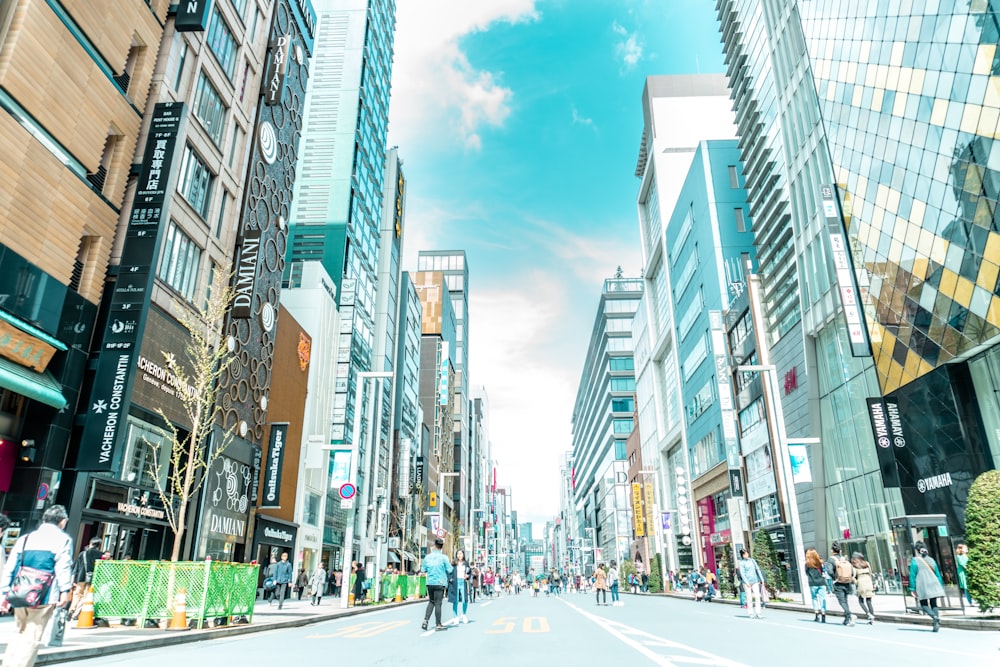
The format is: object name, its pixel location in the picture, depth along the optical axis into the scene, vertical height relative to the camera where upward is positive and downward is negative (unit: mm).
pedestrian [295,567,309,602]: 36300 -918
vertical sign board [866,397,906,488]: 26891 +5074
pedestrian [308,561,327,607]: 24625 -697
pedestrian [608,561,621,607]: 29416 -929
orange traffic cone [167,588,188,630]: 12320 -882
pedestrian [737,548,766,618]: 17781 -411
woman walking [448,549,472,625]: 16797 -525
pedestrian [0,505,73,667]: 6555 -90
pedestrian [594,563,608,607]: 28031 -739
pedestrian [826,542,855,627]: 15312 -398
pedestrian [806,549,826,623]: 16375 -573
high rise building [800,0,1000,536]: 22312 +12216
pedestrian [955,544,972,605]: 15569 -39
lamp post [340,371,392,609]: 23109 +827
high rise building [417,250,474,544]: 112688 +37908
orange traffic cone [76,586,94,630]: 12125 -852
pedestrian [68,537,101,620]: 13898 -131
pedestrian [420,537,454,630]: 13852 -293
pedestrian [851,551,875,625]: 15404 -649
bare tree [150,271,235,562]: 18156 +5569
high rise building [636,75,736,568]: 70438 +38368
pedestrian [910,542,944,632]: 12875 -467
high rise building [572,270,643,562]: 100500 +25166
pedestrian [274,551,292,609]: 23156 -267
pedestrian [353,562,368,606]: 27438 -748
